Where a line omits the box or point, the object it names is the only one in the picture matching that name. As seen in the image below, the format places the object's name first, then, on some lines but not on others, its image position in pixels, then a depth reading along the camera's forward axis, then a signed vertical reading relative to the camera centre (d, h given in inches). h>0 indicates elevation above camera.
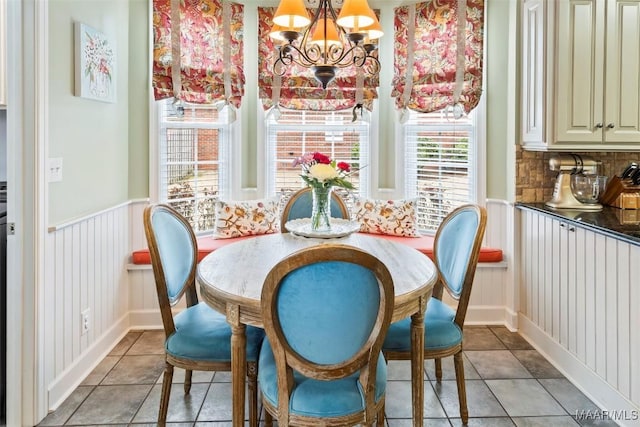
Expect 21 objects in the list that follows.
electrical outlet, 110.6 -28.9
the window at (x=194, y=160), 147.0 +9.7
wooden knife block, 121.6 -0.5
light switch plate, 95.4 +4.4
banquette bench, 136.6 -15.3
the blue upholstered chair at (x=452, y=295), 85.9 -18.9
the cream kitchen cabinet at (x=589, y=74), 118.7 +28.3
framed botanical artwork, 106.8 +29.2
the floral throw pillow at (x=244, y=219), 149.6 -8.1
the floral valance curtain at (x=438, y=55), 146.0 +40.9
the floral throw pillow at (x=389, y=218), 150.9 -7.8
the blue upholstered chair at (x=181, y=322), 81.2 -22.8
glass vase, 101.0 -3.5
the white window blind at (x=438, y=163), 152.3 +9.0
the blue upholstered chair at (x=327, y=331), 59.2 -17.4
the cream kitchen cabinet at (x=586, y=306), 89.1 -24.1
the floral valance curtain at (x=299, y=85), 153.6 +32.9
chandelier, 92.0 +32.0
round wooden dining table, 69.5 -14.1
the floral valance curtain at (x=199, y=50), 139.9 +41.0
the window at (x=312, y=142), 160.7 +16.2
